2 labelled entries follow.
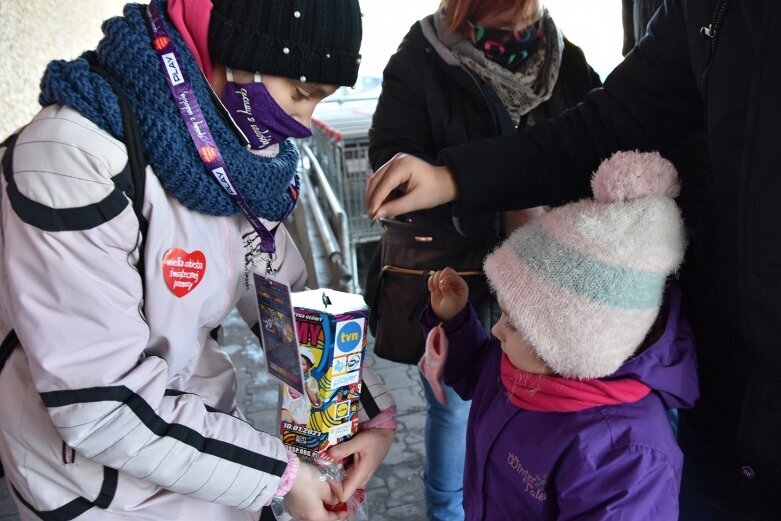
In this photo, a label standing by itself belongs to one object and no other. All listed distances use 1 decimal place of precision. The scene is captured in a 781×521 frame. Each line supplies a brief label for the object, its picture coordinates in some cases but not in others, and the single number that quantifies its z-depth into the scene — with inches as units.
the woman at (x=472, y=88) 76.1
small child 45.6
